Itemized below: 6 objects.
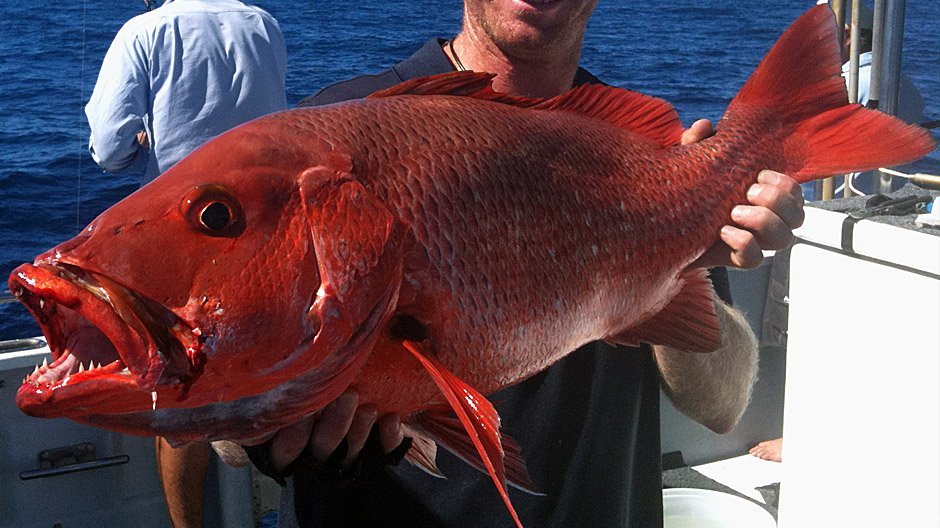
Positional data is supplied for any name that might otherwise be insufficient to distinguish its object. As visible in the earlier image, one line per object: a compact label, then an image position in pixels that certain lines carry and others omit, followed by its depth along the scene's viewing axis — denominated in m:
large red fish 0.97
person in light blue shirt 3.96
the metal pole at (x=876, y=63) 3.69
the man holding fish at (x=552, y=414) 1.85
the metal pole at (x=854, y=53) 3.87
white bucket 3.44
